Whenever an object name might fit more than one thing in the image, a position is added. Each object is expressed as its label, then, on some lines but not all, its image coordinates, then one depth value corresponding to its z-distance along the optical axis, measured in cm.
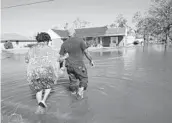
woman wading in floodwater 358
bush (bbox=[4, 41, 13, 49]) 4125
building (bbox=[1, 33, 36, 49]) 4675
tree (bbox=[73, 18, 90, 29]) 8312
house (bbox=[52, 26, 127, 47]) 4039
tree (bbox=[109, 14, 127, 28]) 8000
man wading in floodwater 415
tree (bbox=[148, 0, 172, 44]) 3919
